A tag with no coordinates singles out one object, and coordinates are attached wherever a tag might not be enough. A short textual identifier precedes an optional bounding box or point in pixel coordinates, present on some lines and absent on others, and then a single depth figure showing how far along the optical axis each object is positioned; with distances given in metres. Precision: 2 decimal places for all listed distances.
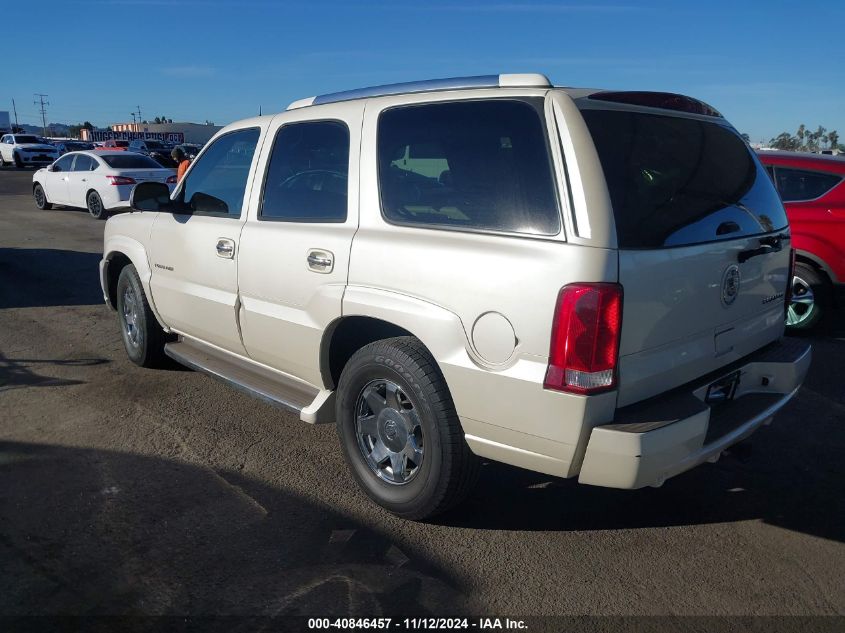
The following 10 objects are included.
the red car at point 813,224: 6.59
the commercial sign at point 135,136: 74.69
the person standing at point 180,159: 12.09
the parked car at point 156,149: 38.00
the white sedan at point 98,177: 15.77
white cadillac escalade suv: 2.76
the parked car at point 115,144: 43.34
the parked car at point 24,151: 37.50
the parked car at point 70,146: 40.97
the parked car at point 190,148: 50.58
